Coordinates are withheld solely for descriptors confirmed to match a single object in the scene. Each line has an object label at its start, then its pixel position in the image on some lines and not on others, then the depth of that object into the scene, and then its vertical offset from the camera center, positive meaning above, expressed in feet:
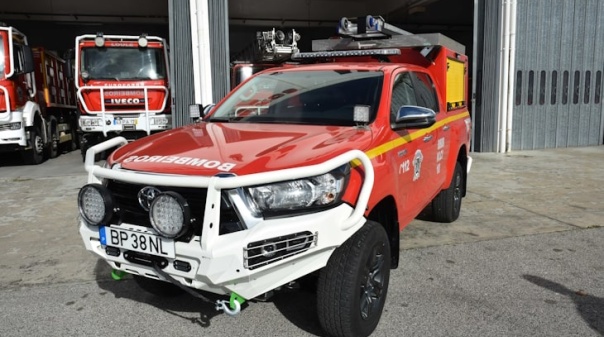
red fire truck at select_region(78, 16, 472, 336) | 8.16 -1.74
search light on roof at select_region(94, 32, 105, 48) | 34.55 +4.62
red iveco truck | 34.68 +1.42
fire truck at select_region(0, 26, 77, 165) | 32.30 +0.40
